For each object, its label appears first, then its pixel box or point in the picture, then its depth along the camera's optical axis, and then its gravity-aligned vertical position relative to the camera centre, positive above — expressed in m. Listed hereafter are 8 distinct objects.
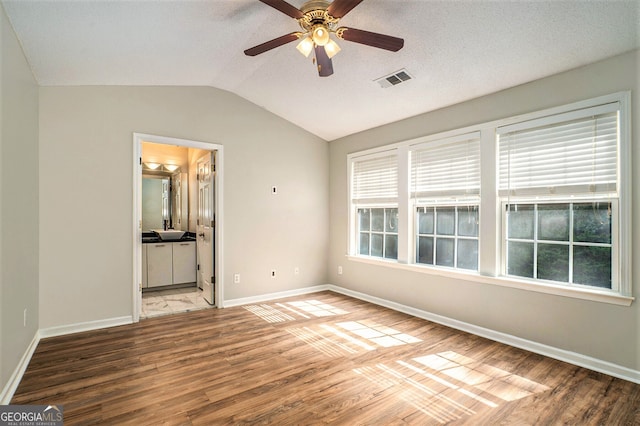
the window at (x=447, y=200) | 3.61 +0.16
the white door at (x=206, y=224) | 4.53 -0.17
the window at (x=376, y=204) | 4.55 +0.14
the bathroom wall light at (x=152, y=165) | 6.05 +0.91
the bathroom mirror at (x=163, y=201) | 6.05 +0.23
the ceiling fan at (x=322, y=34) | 2.07 +1.30
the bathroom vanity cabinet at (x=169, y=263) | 5.21 -0.84
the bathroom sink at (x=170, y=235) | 5.35 -0.36
